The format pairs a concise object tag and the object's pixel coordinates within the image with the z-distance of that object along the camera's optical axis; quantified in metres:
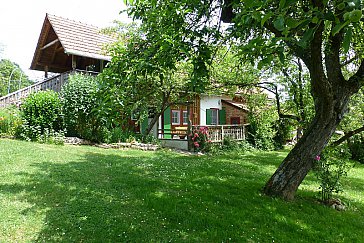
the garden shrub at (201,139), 14.95
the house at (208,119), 16.03
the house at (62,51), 16.27
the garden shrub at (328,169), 5.72
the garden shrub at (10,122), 12.46
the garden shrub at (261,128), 17.66
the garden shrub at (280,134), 18.70
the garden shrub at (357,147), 16.22
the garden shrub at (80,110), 12.75
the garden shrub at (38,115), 11.99
